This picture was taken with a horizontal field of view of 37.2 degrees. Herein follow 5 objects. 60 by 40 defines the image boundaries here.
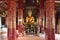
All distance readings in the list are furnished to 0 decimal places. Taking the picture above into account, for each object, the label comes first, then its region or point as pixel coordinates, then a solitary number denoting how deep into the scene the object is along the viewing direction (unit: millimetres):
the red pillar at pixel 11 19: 7061
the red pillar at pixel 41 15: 14983
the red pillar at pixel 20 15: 14021
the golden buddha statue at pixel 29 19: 19316
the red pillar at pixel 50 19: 6989
